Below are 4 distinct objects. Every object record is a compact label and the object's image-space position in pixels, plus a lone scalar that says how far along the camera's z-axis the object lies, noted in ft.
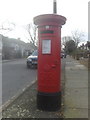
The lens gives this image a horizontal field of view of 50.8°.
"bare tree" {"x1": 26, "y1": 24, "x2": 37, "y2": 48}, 117.59
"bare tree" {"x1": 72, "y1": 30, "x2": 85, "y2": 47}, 101.85
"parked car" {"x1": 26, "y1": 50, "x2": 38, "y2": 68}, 26.63
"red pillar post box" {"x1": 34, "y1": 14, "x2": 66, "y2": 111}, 7.61
